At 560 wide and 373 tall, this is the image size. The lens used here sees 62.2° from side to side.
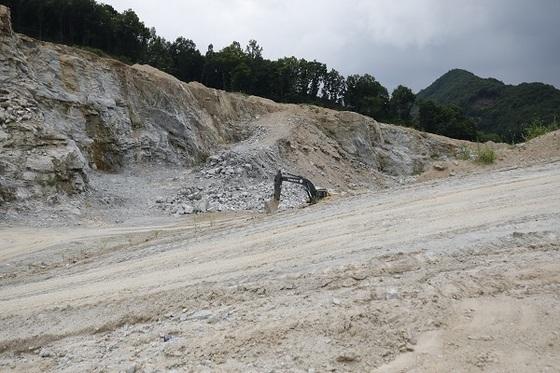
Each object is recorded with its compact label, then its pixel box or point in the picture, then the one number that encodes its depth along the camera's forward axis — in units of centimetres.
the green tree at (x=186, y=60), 4825
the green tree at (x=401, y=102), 5866
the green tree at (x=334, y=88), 5859
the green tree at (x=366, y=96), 5522
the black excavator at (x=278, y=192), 1432
